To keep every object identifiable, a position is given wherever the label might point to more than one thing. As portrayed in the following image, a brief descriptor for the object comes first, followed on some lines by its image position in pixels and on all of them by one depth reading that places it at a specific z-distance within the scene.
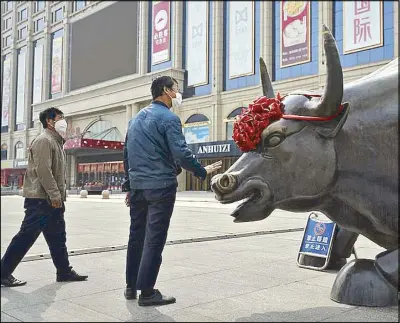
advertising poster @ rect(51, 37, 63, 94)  54.59
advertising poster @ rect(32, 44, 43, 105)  58.62
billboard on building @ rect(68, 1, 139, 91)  30.77
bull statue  3.06
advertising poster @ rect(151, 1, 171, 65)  40.47
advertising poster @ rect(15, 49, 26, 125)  61.29
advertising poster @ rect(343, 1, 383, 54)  27.37
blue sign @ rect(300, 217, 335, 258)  5.22
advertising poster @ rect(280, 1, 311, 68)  31.23
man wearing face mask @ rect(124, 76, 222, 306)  3.72
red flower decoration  3.21
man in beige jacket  4.52
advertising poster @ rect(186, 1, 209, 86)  38.06
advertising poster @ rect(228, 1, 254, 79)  35.03
